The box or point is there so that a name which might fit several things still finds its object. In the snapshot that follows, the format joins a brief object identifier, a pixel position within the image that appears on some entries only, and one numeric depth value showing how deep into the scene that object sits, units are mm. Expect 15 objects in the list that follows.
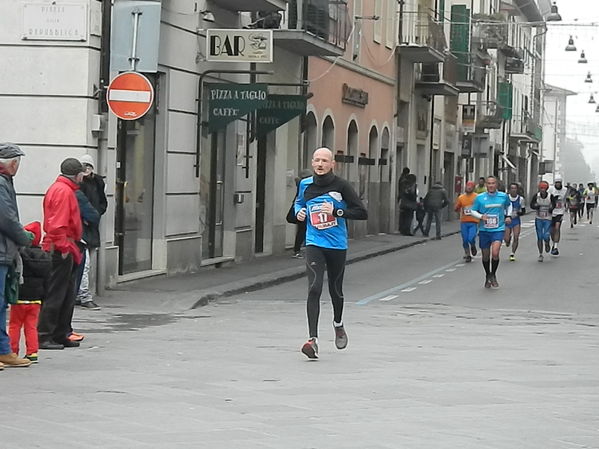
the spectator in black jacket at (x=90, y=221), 15219
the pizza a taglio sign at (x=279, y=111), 26625
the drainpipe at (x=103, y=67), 17781
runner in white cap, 30594
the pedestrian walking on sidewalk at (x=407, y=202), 40344
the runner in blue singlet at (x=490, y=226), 22141
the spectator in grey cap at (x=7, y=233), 10836
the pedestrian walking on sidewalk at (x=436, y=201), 39562
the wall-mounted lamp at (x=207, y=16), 22438
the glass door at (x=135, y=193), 19703
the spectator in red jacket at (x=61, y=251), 12367
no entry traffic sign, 16969
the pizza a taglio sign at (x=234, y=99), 22734
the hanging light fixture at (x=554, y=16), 52791
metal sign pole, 17250
